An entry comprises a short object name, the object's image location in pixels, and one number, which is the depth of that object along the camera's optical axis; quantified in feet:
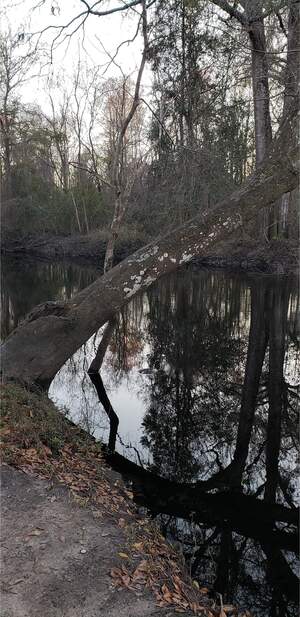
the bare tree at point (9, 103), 29.08
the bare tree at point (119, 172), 29.55
